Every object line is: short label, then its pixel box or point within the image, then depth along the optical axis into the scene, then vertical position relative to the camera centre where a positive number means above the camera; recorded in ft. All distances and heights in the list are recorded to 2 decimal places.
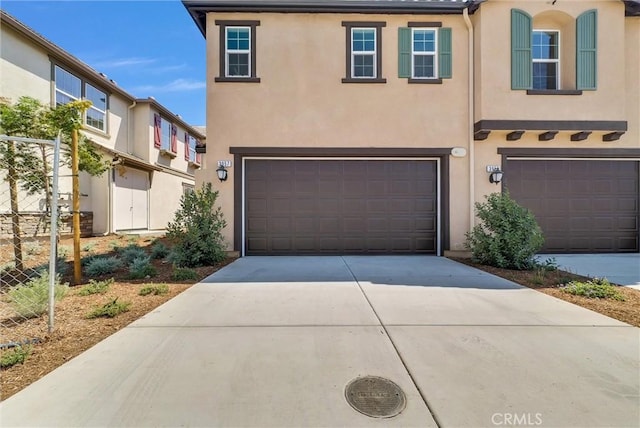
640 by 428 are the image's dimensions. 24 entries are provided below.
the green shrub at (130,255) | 24.40 -3.11
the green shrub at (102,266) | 20.85 -3.45
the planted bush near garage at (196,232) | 23.22 -1.29
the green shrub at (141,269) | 20.20 -3.55
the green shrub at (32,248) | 25.02 -2.68
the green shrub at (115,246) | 29.19 -3.11
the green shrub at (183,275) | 19.88 -3.77
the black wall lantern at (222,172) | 28.07 +3.63
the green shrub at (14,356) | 9.30 -4.23
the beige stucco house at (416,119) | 27.78 +8.35
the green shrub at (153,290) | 16.66 -3.95
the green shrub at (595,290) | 16.07 -3.88
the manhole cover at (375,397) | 7.52 -4.52
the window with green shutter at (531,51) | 27.58 +13.90
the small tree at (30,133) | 17.98 +4.64
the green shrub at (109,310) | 13.35 -4.04
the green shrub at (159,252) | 26.99 -3.23
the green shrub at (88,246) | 29.31 -3.07
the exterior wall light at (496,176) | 28.50 +3.35
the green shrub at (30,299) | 13.03 -3.48
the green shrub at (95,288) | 16.48 -3.88
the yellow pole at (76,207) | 17.97 +0.39
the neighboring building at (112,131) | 32.78 +12.39
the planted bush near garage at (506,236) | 22.29 -1.56
